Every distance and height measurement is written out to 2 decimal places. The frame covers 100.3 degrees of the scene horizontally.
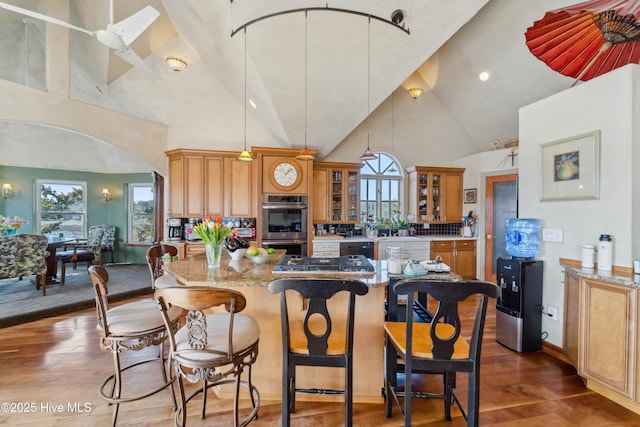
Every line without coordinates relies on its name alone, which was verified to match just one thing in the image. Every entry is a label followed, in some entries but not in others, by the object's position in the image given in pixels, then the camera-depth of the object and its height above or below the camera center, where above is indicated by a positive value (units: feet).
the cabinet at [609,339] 6.26 -3.18
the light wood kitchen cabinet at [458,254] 17.52 -2.81
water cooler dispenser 9.09 -2.93
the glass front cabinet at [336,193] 17.26 +1.22
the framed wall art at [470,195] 18.32 +1.18
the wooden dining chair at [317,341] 4.64 -2.53
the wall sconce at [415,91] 18.06 +8.16
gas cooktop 6.77 -1.46
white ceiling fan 7.14 +5.10
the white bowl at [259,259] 7.91 -1.44
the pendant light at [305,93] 9.32 +5.23
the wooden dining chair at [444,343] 4.49 -2.58
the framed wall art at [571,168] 7.91 +1.42
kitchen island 6.52 -3.25
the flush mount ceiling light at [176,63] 15.20 +8.51
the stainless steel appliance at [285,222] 15.55 -0.65
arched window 19.42 +1.72
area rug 11.39 -4.37
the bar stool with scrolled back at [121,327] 5.65 -2.53
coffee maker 16.34 -1.08
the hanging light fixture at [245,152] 9.96 +2.49
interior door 16.46 +0.00
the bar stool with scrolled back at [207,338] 4.52 -2.46
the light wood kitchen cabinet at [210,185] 15.64 +1.54
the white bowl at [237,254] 8.54 -1.38
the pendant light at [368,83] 9.81 +5.48
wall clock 15.64 +2.17
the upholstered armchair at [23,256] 12.88 -2.30
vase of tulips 7.23 -0.69
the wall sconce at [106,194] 22.76 +1.37
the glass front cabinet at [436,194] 18.76 +1.24
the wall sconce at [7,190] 19.48 +1.42
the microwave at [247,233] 15.88 -1.33
